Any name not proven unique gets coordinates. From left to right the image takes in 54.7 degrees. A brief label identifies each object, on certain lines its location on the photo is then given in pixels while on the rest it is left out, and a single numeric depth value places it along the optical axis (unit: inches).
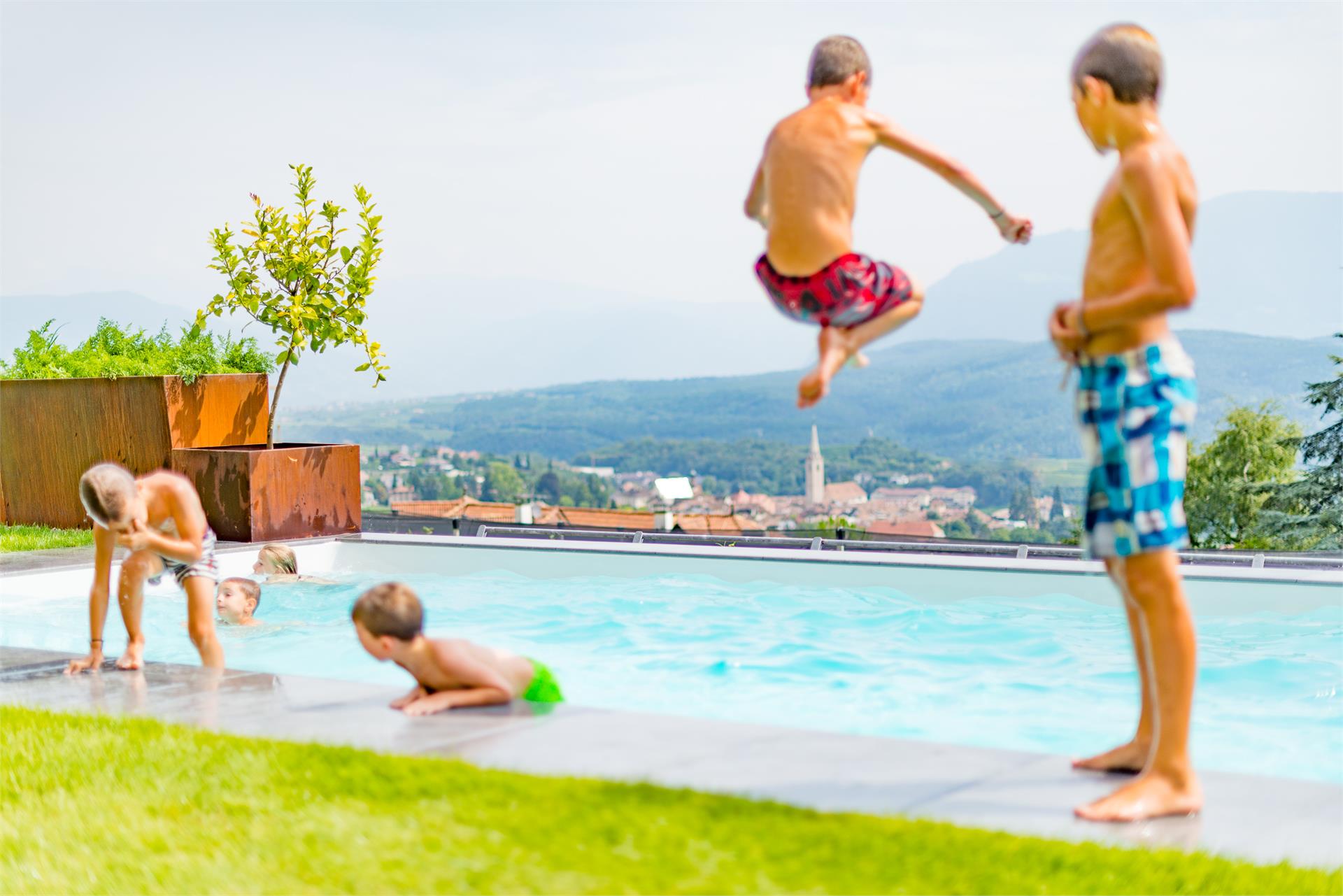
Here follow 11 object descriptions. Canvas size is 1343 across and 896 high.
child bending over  216.5
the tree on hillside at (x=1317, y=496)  1082.7
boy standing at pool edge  134.5
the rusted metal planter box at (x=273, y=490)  465.4
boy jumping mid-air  149.0
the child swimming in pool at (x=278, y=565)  411.5
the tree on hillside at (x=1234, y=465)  2009.1
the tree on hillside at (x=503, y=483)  2219.9
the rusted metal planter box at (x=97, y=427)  494.9
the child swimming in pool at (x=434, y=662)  182.7
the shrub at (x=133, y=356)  525.7
